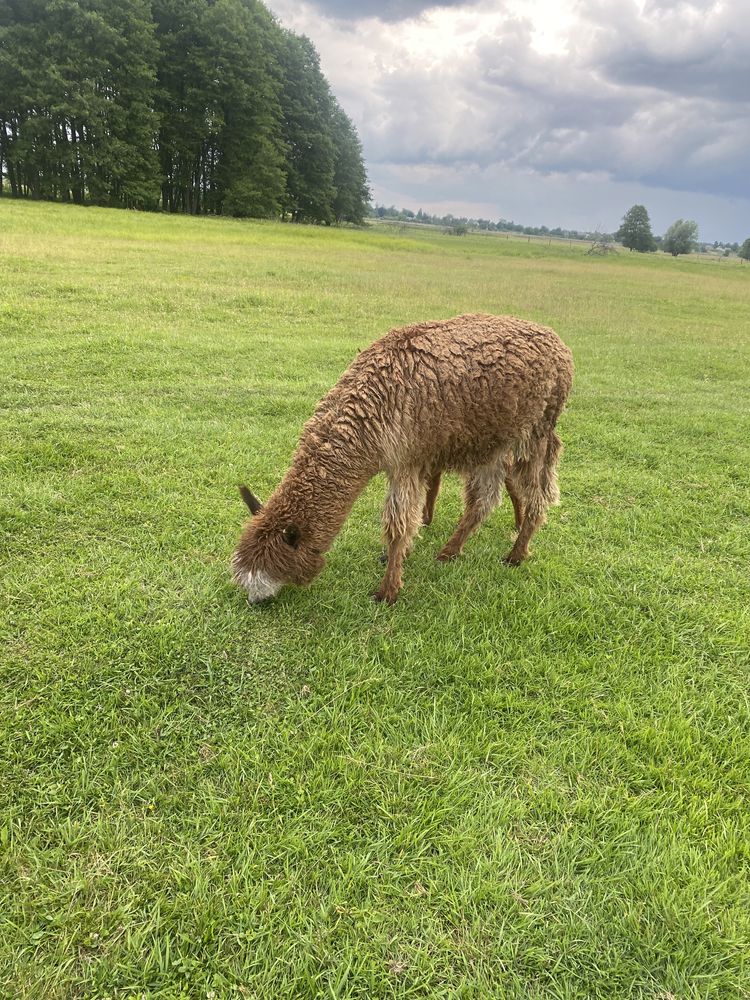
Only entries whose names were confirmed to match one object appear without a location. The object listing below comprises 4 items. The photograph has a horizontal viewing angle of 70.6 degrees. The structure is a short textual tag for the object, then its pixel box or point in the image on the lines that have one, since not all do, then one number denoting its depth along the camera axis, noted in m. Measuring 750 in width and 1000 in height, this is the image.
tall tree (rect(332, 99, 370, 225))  71.81
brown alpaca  4.00
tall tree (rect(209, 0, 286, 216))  53.09
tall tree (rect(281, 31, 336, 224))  63.28
